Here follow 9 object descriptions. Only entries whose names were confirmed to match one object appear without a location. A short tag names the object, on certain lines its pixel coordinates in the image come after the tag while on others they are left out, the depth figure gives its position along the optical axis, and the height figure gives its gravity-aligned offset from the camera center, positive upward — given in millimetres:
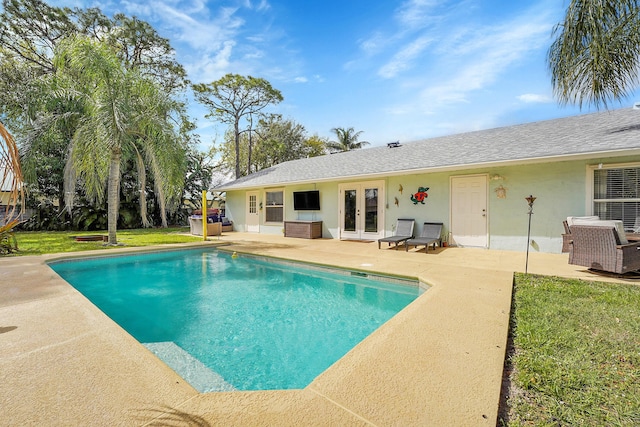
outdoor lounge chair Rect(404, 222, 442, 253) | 8705 -818
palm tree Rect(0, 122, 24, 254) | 1710 +301
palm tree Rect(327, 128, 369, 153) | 28984 +7150
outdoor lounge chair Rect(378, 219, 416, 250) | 10133 -589
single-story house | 7367 +896
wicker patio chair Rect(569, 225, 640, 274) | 5184 -729
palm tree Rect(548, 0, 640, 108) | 6273 +3680
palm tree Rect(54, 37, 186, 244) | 9227 +3120
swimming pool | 3285 -1709
